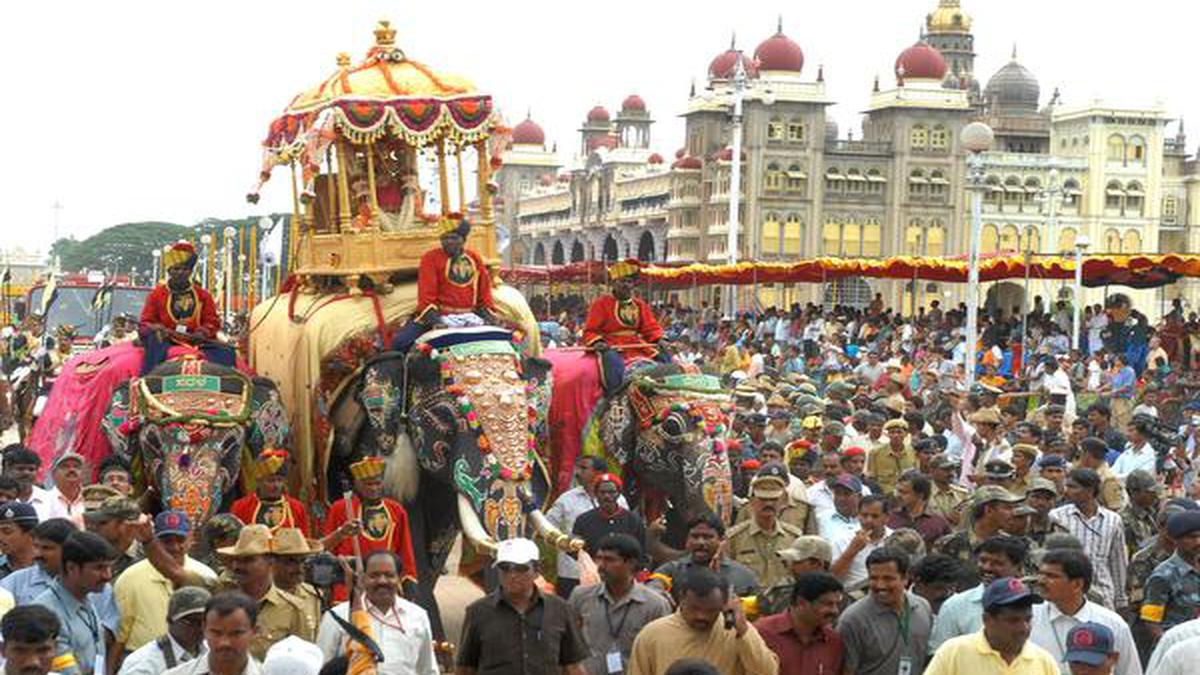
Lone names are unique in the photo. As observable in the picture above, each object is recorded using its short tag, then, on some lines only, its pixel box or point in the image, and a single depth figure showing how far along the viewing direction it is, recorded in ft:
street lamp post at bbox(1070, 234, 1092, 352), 91.07
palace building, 280.51
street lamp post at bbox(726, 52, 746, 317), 154.56
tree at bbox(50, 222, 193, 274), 422.41
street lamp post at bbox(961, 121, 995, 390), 70.59
